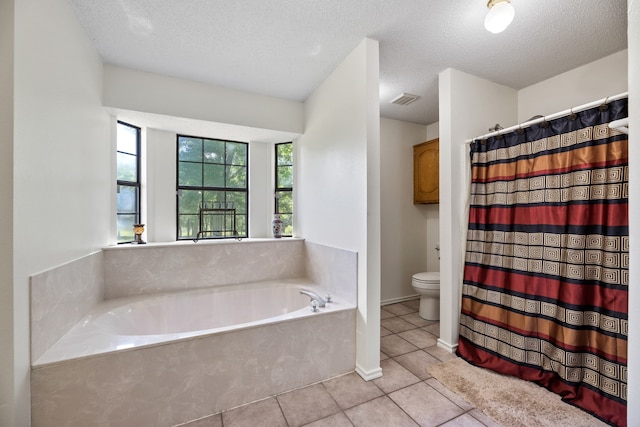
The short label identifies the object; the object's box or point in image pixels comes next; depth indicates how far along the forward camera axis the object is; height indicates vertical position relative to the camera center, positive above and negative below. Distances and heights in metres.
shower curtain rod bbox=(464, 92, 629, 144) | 1.45 +0.64
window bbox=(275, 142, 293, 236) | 3.24 +0.35
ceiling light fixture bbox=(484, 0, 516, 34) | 1.42 +1.09
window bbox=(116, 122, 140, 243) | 2.47 +0.32
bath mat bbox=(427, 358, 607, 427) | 1.46 -1.16
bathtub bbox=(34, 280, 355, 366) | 1.45 -0.78
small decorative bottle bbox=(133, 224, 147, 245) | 2.49 -0.19
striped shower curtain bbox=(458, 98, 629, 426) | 1.45 -0.31
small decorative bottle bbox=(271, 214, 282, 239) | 3.06 -0.18
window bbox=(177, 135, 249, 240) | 2.90 +0.28
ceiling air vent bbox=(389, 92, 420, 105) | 2.74 +1.24
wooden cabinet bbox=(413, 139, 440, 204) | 3.24 +0.53
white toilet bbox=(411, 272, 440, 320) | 2.83 -0.88
